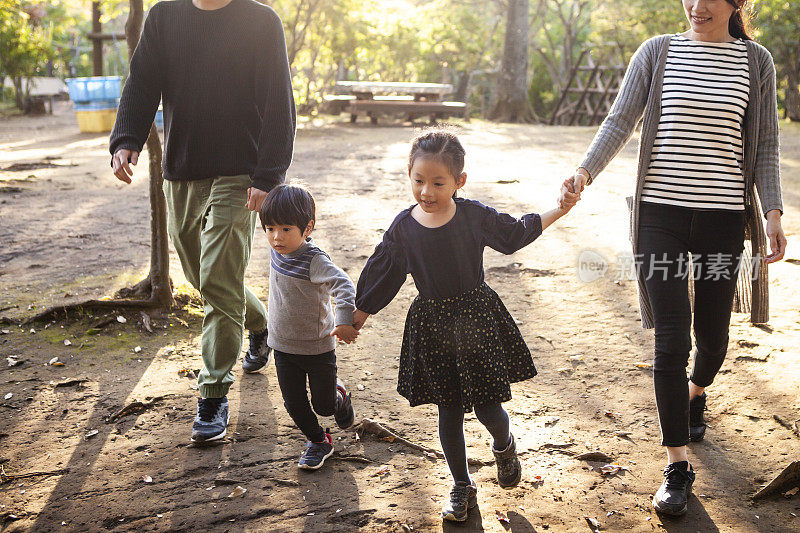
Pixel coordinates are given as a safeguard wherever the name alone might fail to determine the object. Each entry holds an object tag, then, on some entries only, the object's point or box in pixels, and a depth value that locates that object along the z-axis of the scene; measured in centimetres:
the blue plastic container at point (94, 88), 1594
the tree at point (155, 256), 471
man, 338
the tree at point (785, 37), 1569
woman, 283
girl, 266
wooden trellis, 1923
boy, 290
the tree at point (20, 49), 2055
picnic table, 1755
